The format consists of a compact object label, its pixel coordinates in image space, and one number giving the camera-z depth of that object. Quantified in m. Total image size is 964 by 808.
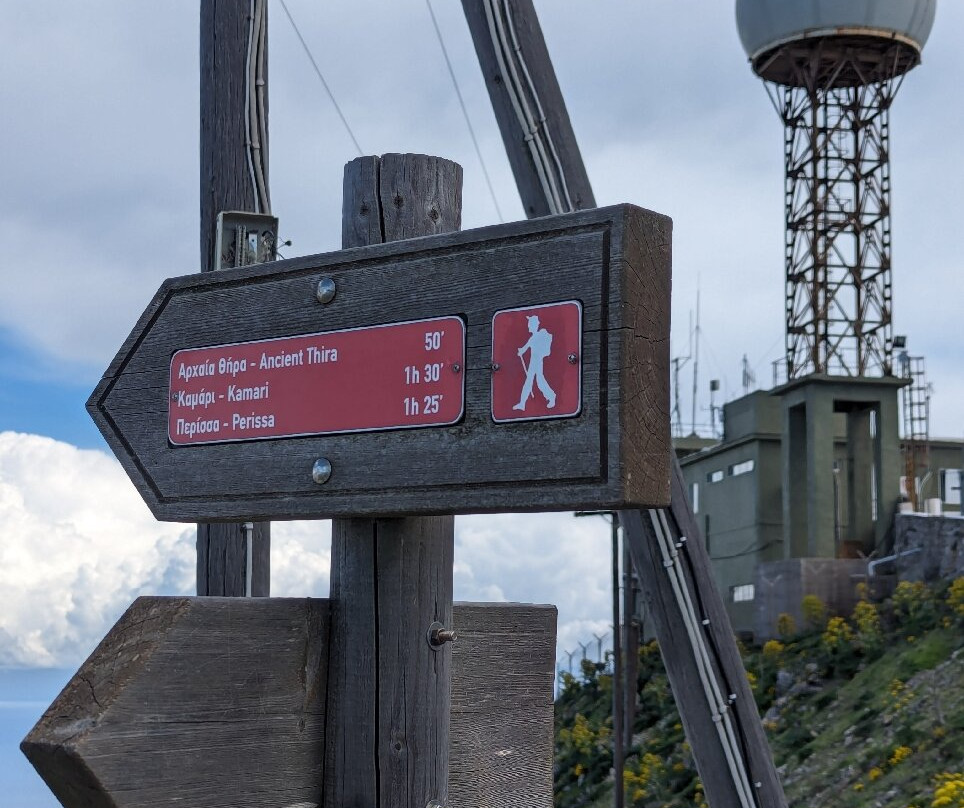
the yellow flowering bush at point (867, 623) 23.86
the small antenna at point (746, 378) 33.72
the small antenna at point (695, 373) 33.57
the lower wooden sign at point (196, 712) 1.99
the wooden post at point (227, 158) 5.20
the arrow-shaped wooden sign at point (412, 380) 2.01
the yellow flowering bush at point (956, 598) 22.59
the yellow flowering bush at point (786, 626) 26.72
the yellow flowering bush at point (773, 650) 26.19
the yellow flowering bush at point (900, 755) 17.86
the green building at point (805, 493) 27.75
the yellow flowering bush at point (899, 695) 20.27
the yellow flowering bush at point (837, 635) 24.59
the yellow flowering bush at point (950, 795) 13.15
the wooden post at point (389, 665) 2.28
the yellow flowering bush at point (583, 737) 28.30
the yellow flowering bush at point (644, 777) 23.14
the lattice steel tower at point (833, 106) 28.83
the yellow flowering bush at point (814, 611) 26.48
